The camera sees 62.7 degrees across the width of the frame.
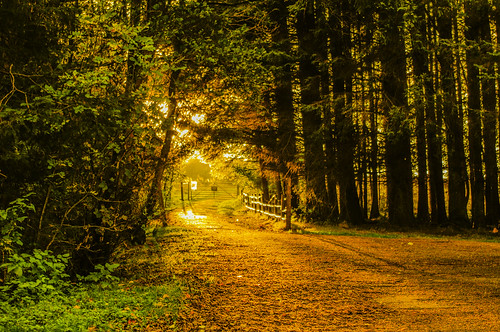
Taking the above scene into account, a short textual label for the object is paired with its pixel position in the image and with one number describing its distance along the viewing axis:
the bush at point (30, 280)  5.20
